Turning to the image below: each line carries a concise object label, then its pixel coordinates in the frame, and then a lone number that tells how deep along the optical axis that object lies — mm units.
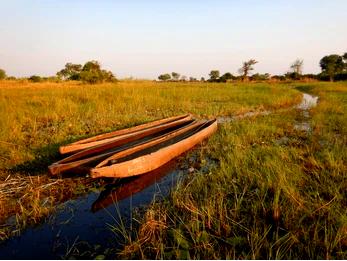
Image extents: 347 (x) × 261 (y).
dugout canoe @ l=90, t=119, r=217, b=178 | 3628
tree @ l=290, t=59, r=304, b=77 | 54688
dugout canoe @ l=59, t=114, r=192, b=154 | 4785
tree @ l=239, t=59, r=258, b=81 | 55094
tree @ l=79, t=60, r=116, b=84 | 24484
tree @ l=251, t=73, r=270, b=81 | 51775
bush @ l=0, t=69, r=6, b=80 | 34334
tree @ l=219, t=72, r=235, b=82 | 53125
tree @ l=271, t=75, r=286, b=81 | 50225
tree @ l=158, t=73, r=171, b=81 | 64938
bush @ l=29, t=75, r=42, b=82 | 30409
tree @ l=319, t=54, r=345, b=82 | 46053
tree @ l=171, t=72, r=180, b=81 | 66375
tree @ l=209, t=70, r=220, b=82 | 65581
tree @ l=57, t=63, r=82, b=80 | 45219
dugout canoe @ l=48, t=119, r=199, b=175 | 3771
